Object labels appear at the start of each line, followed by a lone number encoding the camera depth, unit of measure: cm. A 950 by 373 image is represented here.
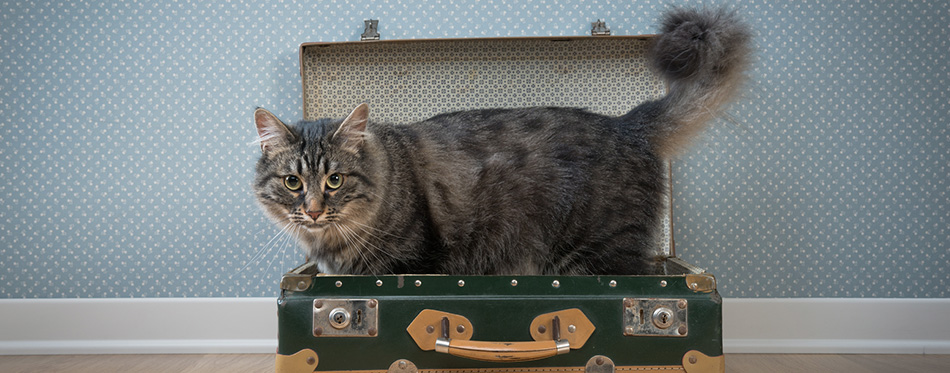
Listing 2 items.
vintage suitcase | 111
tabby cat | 129
